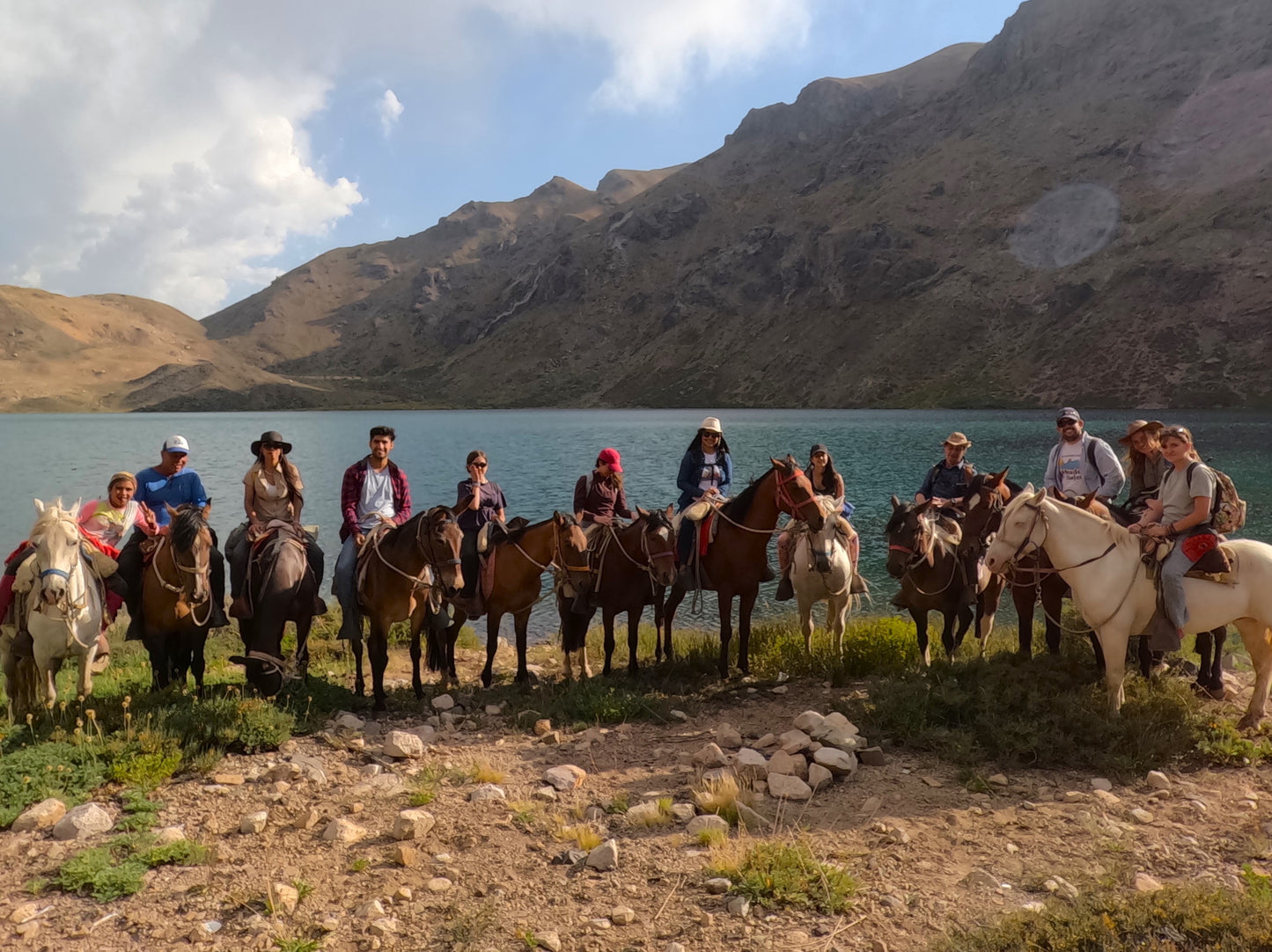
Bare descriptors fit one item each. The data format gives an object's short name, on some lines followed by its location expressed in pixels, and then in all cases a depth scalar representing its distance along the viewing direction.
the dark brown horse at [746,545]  10.11
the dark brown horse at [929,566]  10.46
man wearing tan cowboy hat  11.23
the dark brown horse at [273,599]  9.02
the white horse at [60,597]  7.77
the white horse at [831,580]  11.14
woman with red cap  10.99
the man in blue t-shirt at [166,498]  9.01
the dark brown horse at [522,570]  9.98
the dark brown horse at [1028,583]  9.66
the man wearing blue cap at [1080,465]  9.66
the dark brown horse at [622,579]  10.66
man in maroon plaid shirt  9.61
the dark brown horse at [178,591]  8.47
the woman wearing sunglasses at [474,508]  10.85
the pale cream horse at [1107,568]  8.12
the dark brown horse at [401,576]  9.07
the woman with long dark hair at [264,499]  9.28
